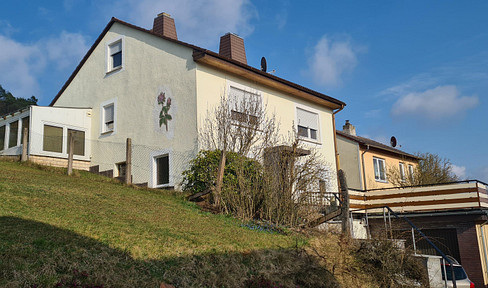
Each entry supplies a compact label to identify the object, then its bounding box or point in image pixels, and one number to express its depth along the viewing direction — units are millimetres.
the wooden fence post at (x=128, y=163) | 14758
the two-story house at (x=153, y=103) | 16844
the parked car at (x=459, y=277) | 12030
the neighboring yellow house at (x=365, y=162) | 25672
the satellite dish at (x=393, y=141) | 34662
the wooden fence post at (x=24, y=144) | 17167
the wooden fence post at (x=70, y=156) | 15281
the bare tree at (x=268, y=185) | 12172
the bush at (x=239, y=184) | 12203
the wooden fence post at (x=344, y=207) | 11314
